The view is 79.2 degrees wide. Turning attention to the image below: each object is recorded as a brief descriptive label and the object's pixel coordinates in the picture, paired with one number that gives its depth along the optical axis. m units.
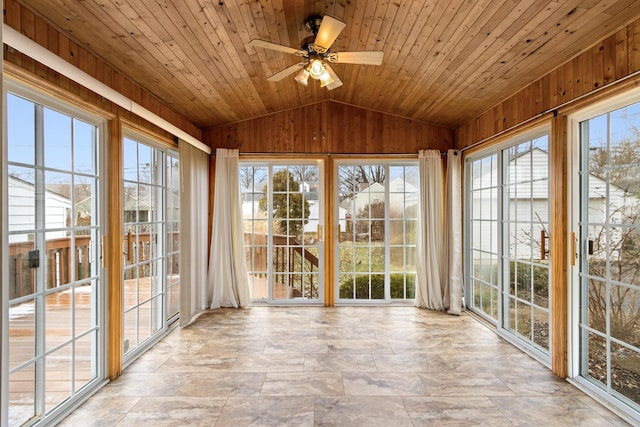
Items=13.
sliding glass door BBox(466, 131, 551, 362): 3.55
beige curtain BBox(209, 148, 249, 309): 5.13
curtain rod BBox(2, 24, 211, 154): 2.03
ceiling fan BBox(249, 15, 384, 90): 2.62
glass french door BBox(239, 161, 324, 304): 5.39
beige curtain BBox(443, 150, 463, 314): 4.93
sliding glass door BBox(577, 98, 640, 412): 2.59
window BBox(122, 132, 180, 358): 3.50
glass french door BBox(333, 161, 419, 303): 5.39
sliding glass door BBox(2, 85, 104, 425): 2.24
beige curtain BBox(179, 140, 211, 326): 4.35
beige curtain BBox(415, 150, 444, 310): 5.11
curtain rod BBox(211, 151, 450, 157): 5.25
